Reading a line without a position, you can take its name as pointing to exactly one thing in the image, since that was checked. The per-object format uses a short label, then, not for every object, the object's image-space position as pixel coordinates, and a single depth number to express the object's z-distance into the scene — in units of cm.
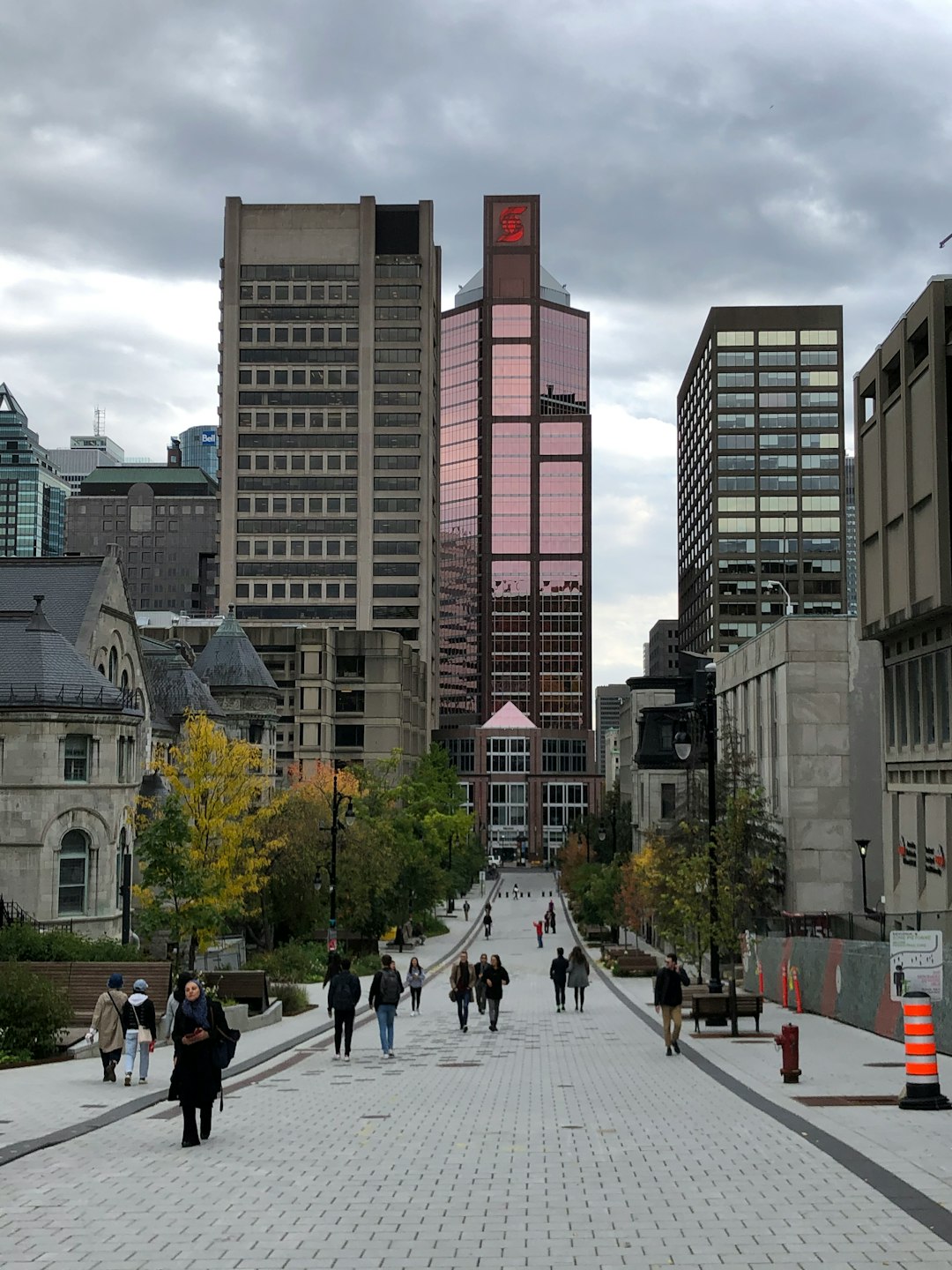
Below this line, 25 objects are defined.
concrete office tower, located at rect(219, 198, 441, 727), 15088
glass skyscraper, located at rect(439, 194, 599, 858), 19912
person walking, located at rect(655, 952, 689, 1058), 2292
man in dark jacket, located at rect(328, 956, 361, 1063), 2291
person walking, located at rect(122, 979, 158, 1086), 1911
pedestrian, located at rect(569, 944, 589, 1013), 3375
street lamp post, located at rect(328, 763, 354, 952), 4166
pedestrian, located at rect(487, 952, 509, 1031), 2905
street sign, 1559
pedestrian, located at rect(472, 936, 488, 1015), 3066
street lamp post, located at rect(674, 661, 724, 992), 2775
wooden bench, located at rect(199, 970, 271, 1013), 2936
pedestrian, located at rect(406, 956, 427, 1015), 3312
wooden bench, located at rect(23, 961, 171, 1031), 2550
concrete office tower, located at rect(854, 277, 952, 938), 3288
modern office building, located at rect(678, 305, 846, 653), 15200
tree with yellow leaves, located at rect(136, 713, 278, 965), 3388
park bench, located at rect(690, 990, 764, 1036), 2780
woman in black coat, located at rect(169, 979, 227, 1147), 1382
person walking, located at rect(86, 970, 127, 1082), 1913
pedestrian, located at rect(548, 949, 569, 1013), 3357
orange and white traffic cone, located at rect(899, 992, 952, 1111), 1515
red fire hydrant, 1891
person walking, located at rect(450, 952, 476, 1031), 2878
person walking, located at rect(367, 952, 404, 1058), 2380
